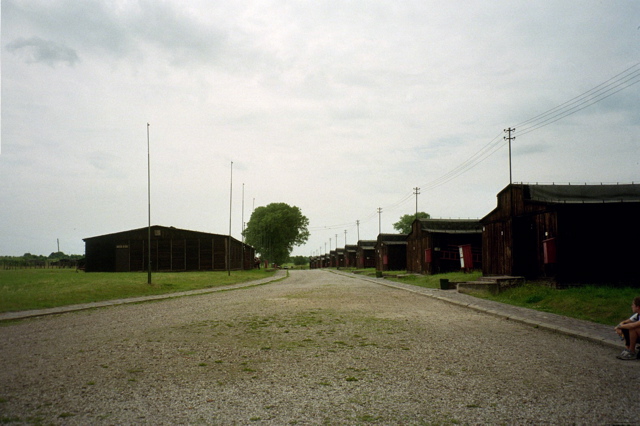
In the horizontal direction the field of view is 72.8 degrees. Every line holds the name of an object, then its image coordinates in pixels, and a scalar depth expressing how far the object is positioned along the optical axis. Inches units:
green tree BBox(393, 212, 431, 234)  5255.9
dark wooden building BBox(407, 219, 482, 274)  1656.0
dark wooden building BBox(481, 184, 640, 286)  788.0
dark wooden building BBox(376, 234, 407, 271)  2453.2
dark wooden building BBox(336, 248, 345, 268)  4340.8
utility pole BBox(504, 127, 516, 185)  1443.2
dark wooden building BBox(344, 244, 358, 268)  3885.3
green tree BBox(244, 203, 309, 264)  3838.6
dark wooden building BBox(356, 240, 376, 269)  3190.0
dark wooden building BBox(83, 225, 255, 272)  2271.2
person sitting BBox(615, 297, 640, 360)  310.8
